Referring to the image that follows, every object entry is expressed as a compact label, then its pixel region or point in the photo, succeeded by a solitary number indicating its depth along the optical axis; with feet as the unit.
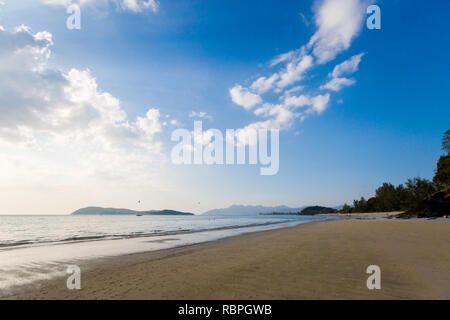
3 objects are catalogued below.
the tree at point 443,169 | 250.16
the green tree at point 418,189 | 323.80
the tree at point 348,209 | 640.91
